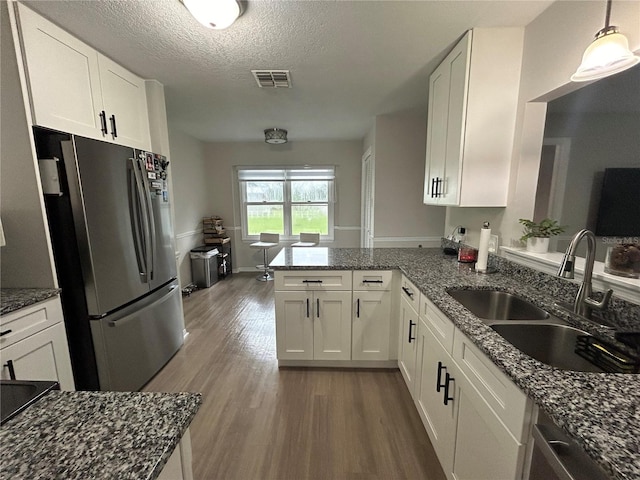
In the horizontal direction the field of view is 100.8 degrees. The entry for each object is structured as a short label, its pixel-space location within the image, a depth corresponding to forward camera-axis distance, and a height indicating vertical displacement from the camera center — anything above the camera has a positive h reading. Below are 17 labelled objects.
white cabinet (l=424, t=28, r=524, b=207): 1.69 +0.60
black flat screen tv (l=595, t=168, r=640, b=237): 2.13 -0.02
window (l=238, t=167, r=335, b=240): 5.11 +0.04
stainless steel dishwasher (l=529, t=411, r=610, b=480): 0.61 -0.62
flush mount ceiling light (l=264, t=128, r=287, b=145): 3.92 +1.02
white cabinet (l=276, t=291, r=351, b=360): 2.14 -0.99
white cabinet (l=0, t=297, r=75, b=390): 1.26 -0.72
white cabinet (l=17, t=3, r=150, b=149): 1.43 +0.76
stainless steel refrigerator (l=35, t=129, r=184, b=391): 1.55 -0.32
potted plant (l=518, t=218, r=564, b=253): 1.55 -0.19
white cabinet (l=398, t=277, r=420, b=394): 1.75 -0.91
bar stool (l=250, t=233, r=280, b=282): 4.80 -0.71
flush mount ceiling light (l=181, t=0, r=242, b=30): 1.34 +0.99
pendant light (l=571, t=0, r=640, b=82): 0.94 +0.52
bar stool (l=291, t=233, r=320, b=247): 4.89 -0.66
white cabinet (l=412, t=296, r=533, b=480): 0.81 -0.80
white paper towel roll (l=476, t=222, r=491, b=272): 1.82 -0.32
